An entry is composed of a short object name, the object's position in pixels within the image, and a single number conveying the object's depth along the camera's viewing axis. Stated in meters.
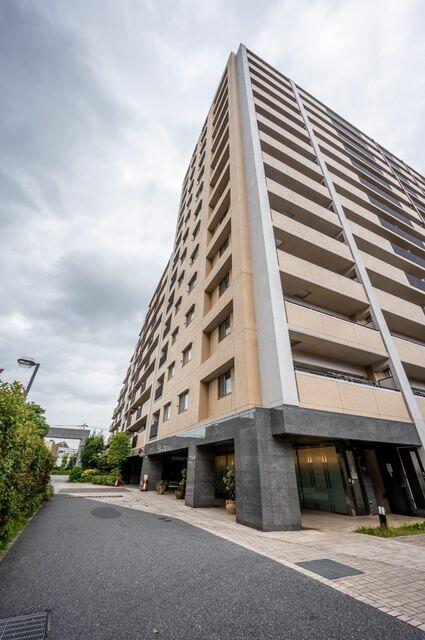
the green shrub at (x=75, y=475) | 30.27
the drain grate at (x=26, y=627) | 3.05
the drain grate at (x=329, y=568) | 4.95
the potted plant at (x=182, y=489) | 16.83
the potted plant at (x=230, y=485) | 12.09
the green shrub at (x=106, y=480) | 27.39
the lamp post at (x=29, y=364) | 10.93
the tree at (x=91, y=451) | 37.09
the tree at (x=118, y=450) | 27.92
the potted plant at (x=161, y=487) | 20.38
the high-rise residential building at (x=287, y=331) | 10.34
